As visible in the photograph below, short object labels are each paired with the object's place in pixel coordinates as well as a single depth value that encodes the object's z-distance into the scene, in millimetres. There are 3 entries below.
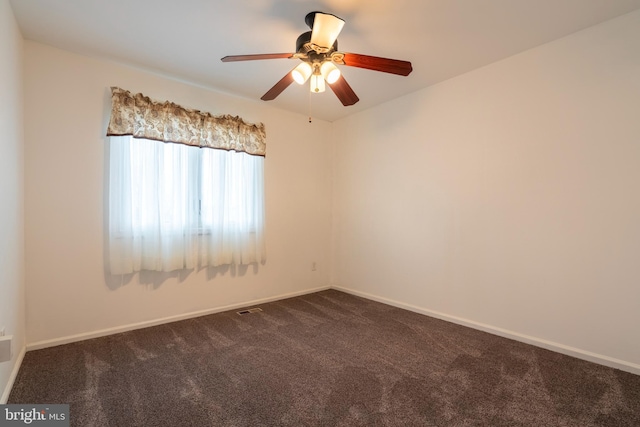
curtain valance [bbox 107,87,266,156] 2725
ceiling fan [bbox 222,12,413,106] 1864
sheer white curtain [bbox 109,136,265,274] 2742
